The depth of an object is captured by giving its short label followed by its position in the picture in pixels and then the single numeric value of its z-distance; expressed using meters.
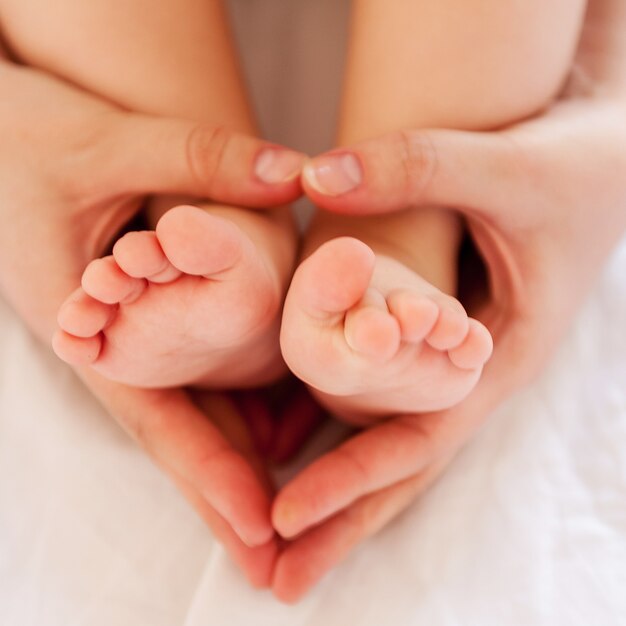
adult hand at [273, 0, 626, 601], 0.36
